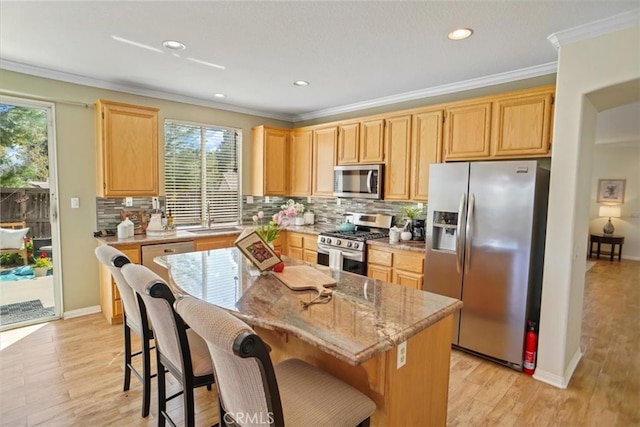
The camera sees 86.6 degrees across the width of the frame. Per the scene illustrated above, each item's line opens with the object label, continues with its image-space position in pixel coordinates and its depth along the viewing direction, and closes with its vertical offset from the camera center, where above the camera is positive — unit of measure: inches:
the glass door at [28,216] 133.9 -12.6
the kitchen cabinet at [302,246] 175.2 -29.2
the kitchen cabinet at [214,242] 159.0 -25.6
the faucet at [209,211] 186.5 -12.0
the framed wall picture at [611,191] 308.9 +7.1
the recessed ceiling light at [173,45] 107.5 +46.2
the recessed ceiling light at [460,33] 96.1 +46.7
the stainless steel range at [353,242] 149.7 -22.9
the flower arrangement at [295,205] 200.0 -8.4
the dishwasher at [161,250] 142.9 -27.2
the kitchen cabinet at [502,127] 113.2 +25.1
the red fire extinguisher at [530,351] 108.0 -49.0
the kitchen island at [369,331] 51.1 -21.4
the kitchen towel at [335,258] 155.9 -30.6
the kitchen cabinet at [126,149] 142.8 +16.4
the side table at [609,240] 301.3 -37.7
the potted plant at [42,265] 143.9 -34.0
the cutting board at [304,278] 73.3 -20.4
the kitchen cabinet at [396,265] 133.1 -29.6
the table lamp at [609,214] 310.4 -14.0
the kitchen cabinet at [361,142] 159.9 +24.9
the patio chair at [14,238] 134.6 -21.7
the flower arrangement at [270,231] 92.6 -11.0
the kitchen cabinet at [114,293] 138.4 -43.7
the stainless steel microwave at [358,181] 158.6 +5.7
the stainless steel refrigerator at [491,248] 106.4 -17.6
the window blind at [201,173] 175.5 +8.7
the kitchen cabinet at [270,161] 195.6 +17.5
